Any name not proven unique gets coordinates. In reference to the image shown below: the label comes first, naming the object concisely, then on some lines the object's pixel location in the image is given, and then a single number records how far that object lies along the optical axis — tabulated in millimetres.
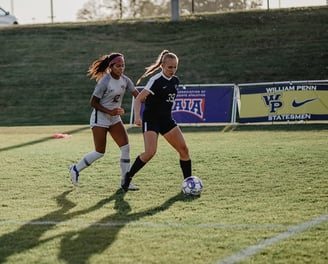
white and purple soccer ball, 15914
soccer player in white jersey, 17078
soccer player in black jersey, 16266
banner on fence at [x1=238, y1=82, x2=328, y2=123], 36562
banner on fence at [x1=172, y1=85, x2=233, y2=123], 38500
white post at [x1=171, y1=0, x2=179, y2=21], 67125
